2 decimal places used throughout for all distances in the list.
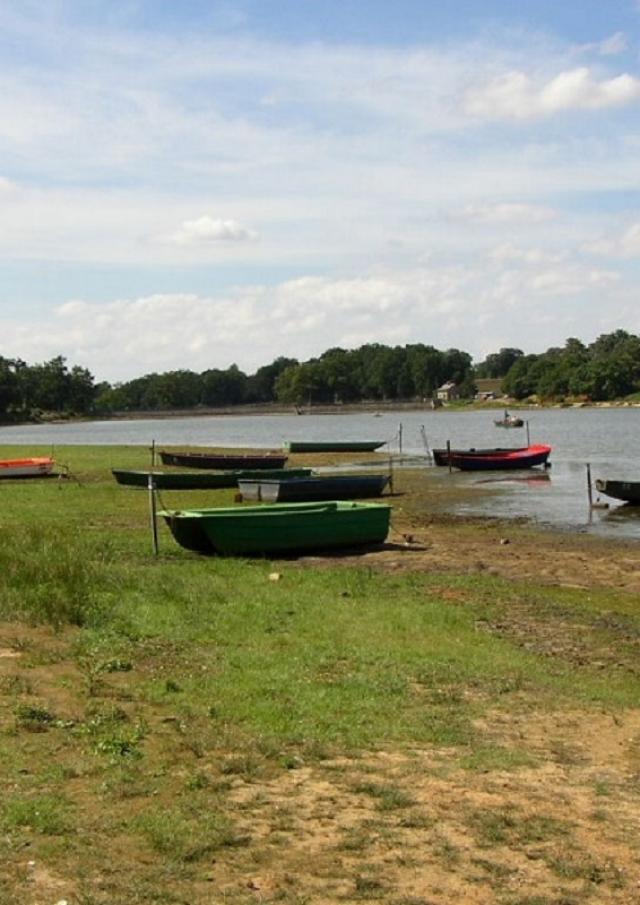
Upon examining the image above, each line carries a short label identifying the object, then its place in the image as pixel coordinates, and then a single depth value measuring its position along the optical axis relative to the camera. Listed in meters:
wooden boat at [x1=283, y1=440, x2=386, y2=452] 62.78
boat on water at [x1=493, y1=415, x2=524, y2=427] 102.25
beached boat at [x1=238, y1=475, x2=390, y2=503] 30.11
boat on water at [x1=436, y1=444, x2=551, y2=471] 49.62
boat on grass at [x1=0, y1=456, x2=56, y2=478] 41.50
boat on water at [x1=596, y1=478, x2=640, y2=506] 32.28
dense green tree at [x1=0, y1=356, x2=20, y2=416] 177.88
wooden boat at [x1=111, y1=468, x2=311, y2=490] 37.16
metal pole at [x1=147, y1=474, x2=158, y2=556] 20.95
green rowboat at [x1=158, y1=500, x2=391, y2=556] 20.78
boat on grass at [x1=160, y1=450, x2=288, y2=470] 46.97
